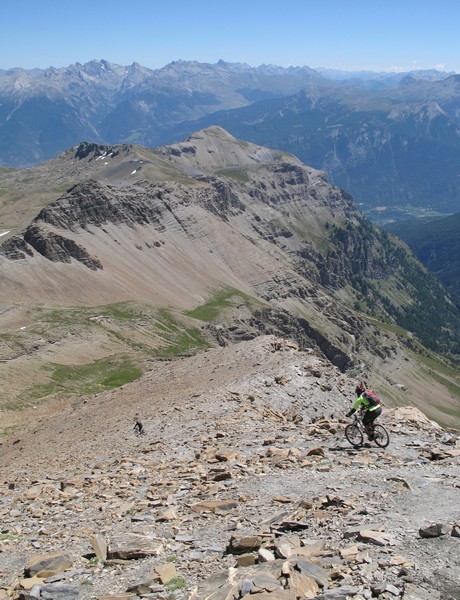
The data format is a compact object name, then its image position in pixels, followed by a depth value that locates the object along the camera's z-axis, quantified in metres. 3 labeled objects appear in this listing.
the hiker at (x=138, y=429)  41.74
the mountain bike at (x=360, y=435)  32.47
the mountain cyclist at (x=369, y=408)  32.38
